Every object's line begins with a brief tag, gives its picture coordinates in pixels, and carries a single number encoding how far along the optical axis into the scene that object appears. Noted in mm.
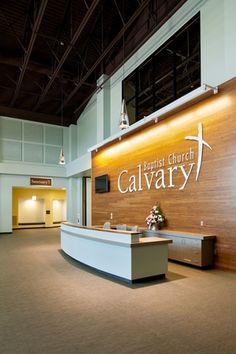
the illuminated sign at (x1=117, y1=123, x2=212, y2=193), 6303
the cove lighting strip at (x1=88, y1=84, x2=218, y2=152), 5770
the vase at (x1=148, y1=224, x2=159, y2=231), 7195
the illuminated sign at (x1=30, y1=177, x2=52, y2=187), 14484
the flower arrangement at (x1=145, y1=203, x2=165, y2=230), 7141
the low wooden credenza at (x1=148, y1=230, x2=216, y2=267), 5582
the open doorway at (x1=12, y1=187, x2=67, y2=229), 16906
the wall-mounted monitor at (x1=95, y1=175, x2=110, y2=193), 10250
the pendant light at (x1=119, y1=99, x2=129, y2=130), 5863
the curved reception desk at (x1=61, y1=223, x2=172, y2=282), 4707
